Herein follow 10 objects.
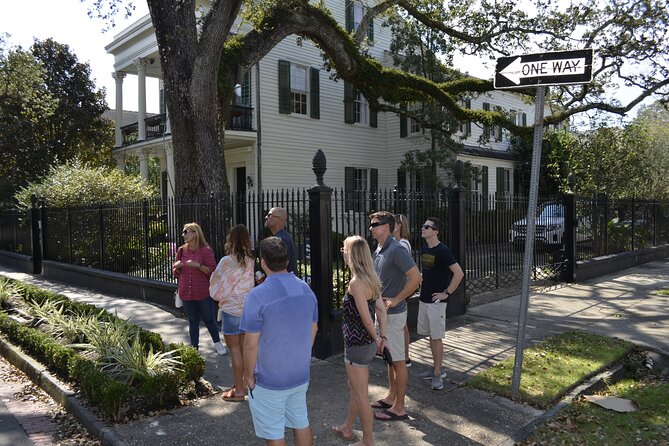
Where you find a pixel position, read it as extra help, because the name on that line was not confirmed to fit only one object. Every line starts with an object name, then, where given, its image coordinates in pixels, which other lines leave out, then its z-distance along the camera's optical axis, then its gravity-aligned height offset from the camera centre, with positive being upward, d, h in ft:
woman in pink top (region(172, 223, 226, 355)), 19.40 -2.83
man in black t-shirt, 17.20 -3.04
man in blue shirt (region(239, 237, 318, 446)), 10.10 -2.88
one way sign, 14.36 +3.71
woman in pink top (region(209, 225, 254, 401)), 16.55 -2.99
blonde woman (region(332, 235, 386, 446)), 12.57 -3.14
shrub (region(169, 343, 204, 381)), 17.03 -5.41
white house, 60.80 +9.23
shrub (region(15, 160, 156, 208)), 46.37 +1.26
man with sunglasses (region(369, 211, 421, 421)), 14.58 -2.75
